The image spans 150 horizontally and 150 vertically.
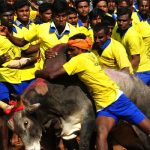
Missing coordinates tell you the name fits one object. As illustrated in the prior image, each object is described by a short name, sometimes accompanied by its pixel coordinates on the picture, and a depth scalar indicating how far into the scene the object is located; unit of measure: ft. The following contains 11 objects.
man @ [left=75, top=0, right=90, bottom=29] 40.37
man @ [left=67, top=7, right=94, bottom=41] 37.08
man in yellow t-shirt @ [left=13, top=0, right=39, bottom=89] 33.06
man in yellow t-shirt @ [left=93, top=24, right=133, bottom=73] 31.82
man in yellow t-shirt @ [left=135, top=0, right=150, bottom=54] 37.24
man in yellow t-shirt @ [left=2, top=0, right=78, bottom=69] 32.94
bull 28.94
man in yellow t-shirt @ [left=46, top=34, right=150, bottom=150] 27.58
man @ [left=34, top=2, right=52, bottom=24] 37.38
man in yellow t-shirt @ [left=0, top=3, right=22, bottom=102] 31.99
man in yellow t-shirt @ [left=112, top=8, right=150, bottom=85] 34.78
